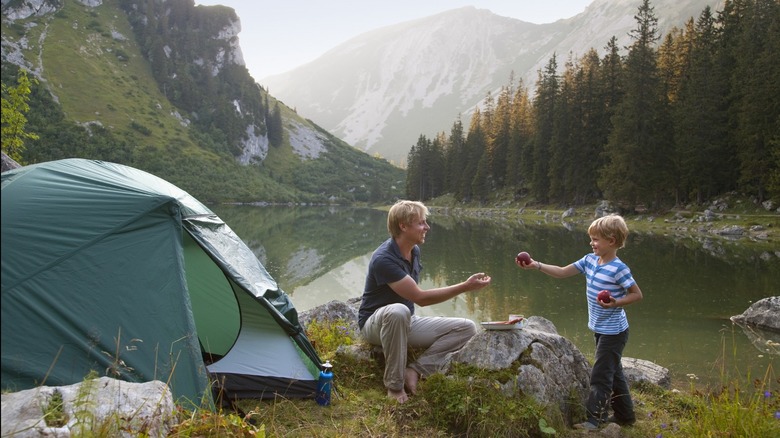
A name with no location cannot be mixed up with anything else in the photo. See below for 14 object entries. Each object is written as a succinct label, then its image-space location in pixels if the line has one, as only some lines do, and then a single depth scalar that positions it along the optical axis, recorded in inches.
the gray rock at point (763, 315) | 413.4
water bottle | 191.3
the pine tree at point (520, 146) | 2181.3
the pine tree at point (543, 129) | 1998.0
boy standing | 185.2
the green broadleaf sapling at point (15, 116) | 460.8
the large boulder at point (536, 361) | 182.2
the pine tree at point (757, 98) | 1123.9
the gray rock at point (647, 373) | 263.6
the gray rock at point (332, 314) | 351.6
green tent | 152.5
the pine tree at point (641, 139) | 1396.4
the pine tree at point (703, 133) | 1267.2
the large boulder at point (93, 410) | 103.9
